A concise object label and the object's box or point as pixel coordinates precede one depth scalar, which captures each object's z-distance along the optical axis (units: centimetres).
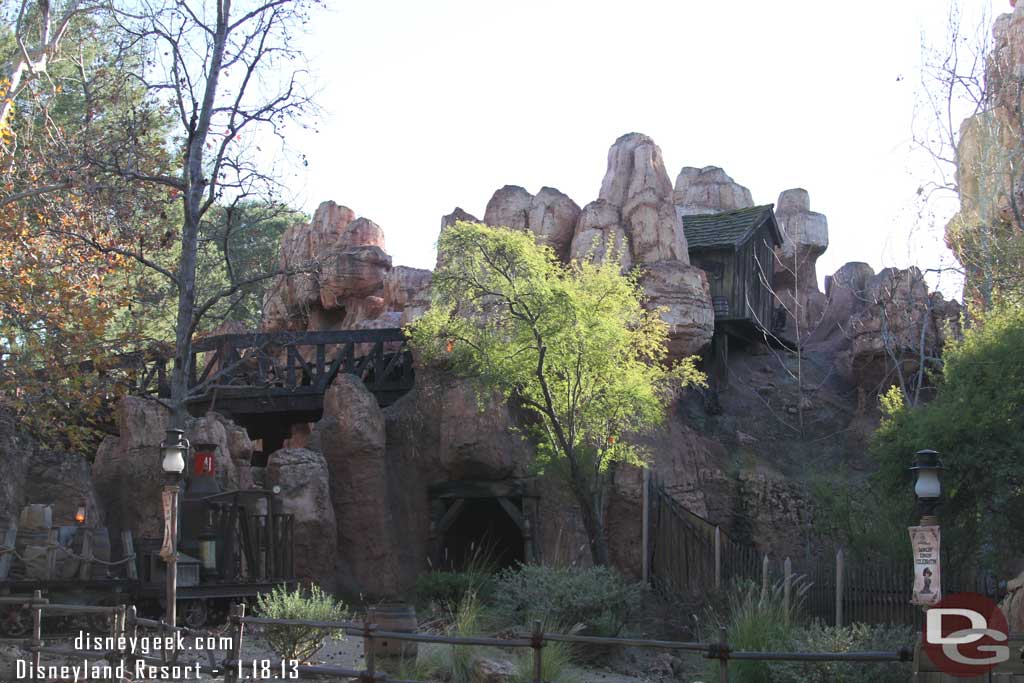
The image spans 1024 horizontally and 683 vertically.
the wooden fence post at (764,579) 1711
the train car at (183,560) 1547
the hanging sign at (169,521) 1286
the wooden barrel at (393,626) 1290
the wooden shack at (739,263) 3244
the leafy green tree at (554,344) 2075
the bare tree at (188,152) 1997
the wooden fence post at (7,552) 1505
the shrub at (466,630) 1334
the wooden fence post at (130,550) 1620
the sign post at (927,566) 1148
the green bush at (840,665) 1300
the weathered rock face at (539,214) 3014
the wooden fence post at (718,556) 2066
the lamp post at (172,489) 1253
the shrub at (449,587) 2025
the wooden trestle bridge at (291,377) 2512
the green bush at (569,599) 1714
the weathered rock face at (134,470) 2000
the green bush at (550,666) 1307
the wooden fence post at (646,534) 2250
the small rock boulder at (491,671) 1285
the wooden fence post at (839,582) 1833
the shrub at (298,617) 1286
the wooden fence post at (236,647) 941
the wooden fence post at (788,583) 1758
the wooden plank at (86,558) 1572
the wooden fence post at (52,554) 1545
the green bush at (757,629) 1388
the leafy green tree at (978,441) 1809
